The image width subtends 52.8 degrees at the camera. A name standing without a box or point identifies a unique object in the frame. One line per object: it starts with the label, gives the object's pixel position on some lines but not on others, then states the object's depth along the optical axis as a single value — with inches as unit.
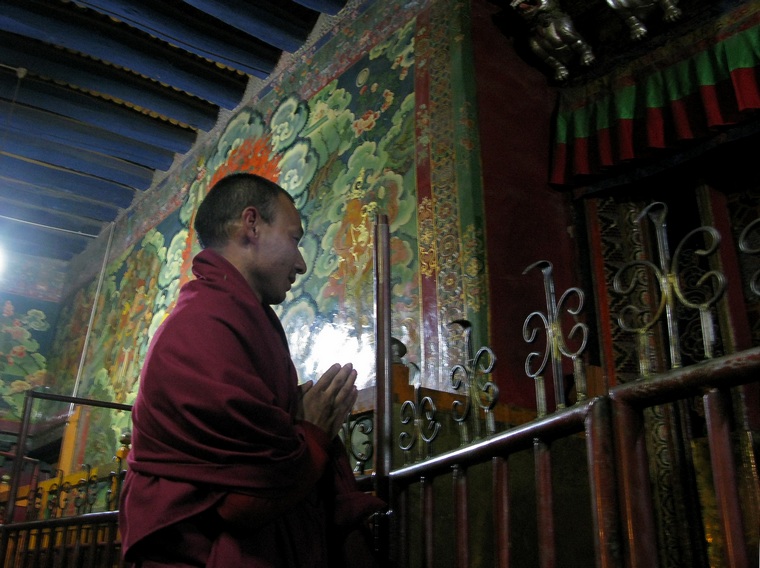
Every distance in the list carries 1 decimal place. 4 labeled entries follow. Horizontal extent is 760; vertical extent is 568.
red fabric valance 131.6
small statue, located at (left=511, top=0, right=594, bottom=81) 153.3
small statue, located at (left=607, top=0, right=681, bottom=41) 138.9
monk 51.1
